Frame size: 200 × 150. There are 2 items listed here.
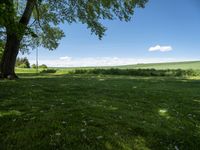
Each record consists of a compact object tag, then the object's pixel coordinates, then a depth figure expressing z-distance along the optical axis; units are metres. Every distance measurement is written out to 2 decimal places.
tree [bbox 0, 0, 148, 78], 10.54
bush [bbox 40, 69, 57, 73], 24.71
